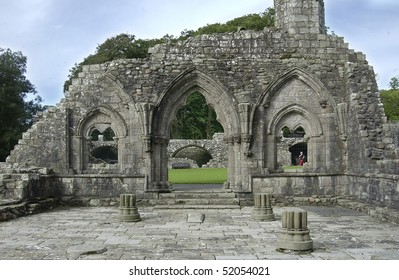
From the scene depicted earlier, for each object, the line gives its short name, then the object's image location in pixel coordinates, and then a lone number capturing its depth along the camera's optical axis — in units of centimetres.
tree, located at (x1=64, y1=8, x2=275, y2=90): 3353
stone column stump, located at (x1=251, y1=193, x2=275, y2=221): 1087
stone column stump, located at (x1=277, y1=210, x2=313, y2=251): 737
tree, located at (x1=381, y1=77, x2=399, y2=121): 4406
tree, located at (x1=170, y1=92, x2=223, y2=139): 4122
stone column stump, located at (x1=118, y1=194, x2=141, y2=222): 1075
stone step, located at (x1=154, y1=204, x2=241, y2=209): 1312
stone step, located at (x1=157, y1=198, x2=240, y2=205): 1353
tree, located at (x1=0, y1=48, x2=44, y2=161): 2992
